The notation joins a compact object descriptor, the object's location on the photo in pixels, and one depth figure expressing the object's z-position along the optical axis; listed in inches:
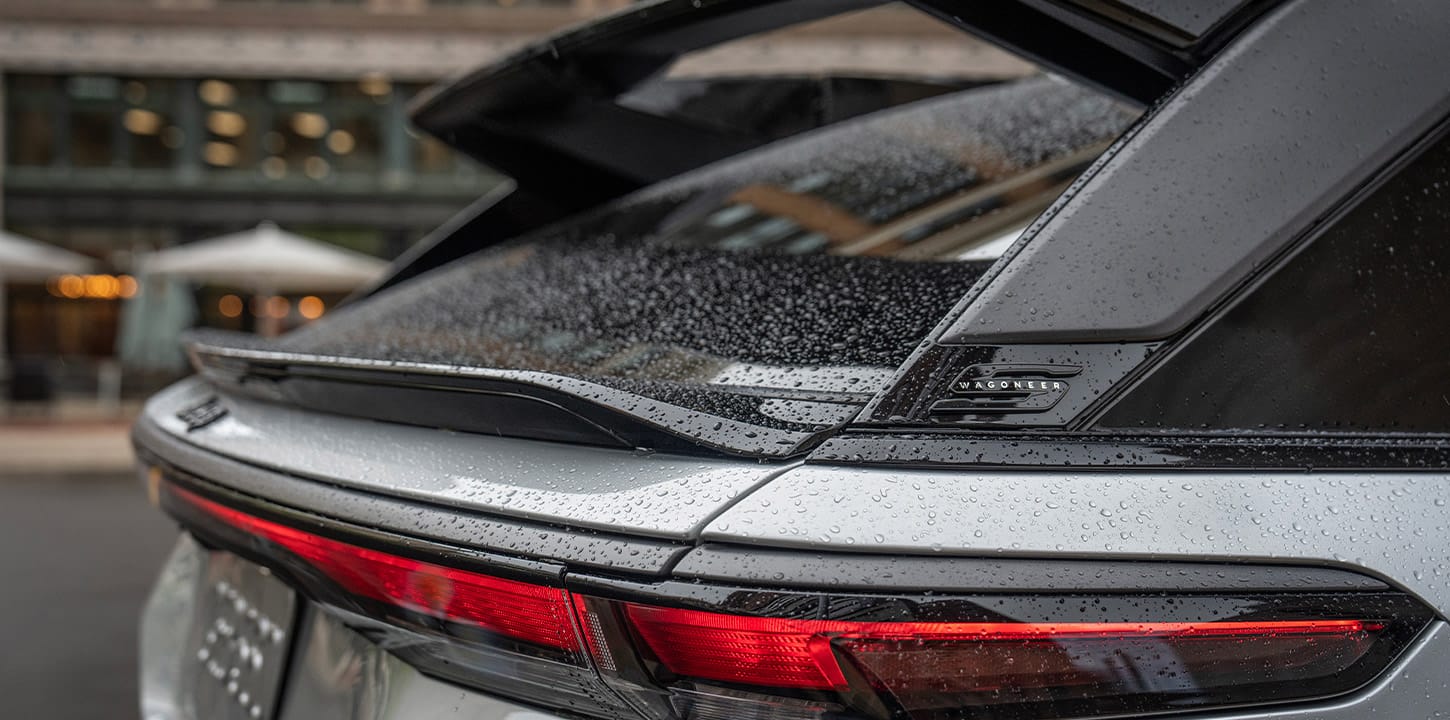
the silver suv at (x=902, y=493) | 31.3
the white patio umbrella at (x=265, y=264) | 521.3
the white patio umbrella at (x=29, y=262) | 526.6
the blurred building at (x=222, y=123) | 797.2
